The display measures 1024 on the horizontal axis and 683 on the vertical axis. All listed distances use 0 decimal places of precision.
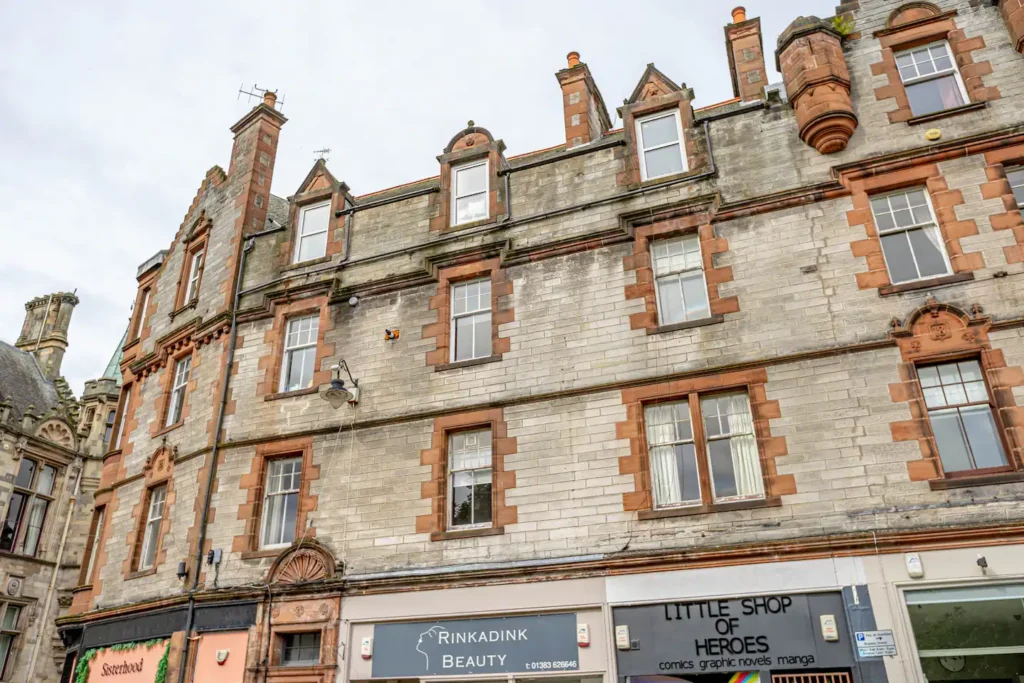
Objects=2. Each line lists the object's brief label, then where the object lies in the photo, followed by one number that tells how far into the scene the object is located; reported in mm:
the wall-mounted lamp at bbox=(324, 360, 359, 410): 14156
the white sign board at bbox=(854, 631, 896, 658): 10438
